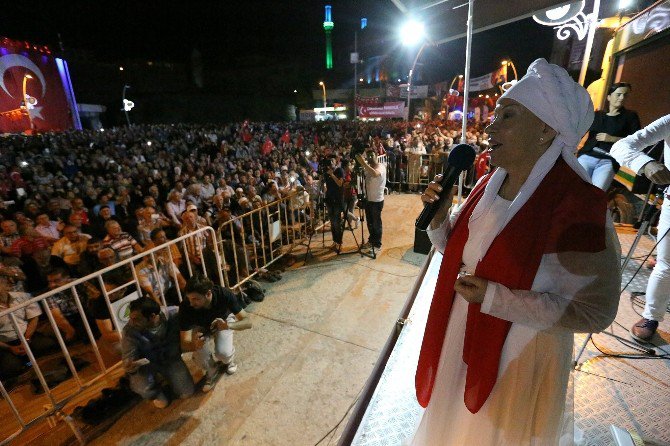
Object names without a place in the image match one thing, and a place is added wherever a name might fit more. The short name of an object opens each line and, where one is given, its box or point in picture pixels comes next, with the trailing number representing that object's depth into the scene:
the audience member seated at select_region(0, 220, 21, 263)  5.14
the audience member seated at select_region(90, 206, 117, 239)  5.76
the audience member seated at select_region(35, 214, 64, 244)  5.73
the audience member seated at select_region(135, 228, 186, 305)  4.21
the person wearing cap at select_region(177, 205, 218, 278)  5.04
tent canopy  3.05
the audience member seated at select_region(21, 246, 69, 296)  4.74
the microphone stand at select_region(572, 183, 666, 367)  2.72
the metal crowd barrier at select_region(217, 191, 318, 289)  5.32
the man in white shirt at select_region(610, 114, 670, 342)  2.38
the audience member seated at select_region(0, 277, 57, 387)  3.74
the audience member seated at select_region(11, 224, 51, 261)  4.95
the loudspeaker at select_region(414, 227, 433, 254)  6.07
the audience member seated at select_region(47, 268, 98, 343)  4.17
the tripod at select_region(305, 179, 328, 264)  7.06
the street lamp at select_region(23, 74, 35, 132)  26.76
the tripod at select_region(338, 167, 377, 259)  6.30
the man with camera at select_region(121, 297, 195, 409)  3.15
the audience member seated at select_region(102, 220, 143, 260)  4.84
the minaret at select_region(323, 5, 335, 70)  58.17
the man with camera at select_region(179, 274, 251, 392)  3.41
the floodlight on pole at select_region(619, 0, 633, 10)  7.00
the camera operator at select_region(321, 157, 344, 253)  6.34
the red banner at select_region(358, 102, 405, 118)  28.87
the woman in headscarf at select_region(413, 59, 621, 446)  1.15
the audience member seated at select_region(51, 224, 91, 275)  4.92
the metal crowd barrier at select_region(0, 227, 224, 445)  2.90
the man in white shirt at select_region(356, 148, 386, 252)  6.16
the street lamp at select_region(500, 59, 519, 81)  24.54
